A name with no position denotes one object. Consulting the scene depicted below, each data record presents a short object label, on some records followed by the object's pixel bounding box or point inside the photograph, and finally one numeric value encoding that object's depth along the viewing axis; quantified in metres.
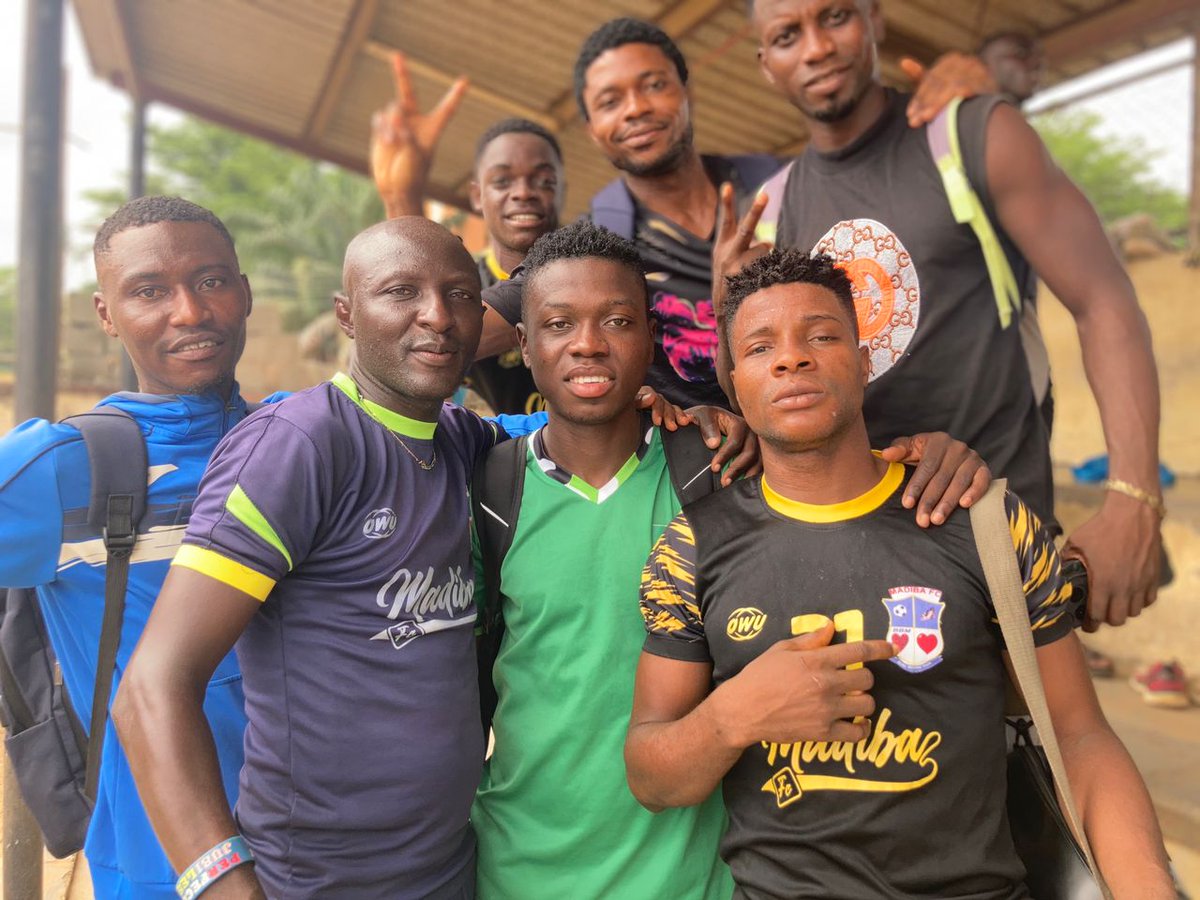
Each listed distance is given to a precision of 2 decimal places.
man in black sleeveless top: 1.88
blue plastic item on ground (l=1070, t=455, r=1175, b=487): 6.23
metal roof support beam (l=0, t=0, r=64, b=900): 3.61
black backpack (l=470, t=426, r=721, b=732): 1.87
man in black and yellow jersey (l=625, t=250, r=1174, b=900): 1.50
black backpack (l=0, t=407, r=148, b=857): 1.73
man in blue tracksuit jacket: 1.70
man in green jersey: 1.72
